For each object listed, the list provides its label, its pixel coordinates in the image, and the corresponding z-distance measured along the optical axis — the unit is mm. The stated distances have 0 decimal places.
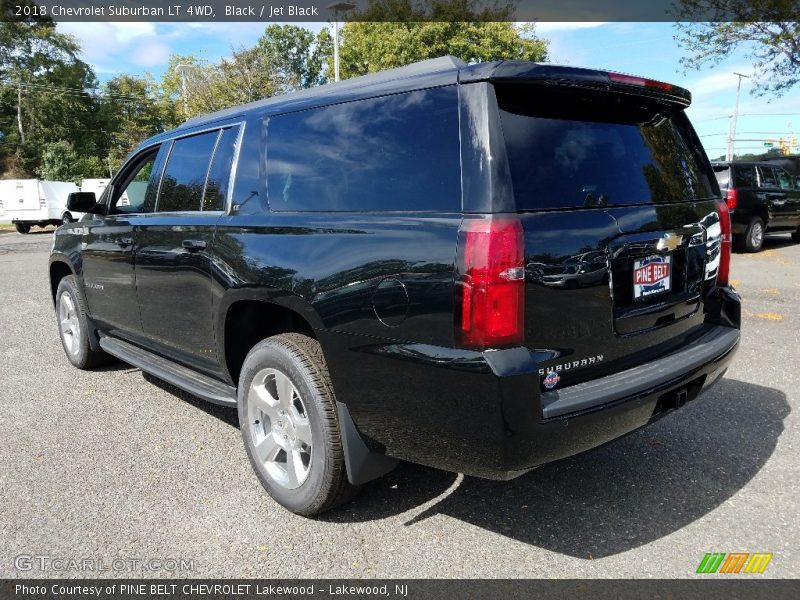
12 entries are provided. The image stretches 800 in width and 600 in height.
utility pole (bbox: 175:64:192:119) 37419
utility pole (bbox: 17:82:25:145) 41906
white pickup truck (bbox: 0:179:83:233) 24453
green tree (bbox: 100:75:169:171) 47500
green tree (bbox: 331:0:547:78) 27516
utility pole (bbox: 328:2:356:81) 17469
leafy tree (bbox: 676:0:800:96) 18297
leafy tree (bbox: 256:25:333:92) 51325
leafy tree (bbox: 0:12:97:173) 42031
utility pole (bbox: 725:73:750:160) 45156
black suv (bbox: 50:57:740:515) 2184
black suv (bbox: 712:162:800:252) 12523
